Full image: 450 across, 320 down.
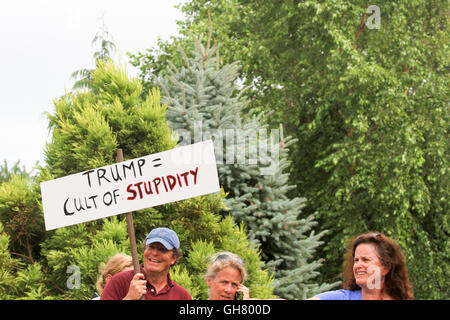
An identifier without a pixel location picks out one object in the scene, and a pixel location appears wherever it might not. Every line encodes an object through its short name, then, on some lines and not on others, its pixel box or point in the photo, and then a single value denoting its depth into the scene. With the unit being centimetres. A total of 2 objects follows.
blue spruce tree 1323
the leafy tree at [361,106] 2194
